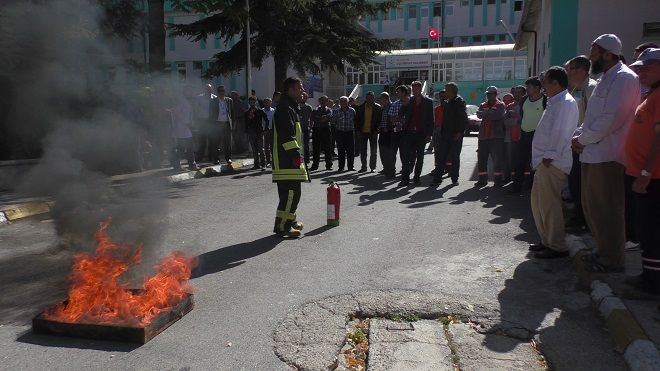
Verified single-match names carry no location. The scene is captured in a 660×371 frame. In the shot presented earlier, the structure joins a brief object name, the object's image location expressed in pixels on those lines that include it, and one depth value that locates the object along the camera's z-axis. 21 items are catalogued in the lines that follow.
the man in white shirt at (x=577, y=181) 6.29
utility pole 17.33
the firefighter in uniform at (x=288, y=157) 6.39
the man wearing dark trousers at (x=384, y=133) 11.19
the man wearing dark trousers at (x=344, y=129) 12.75
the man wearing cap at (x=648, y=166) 4.00
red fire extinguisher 6.98
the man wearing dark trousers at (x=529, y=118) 7.83
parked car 26.86
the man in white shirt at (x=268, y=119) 12.96
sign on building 39.03
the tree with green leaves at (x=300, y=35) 18.34
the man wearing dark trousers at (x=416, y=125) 10.17
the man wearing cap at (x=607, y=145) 4.36
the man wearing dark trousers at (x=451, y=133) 9.91
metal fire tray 3.60
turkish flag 38.28
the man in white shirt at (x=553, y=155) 5.08
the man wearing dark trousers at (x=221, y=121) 13.24
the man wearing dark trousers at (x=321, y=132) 13.31
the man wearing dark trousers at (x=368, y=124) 12.20
